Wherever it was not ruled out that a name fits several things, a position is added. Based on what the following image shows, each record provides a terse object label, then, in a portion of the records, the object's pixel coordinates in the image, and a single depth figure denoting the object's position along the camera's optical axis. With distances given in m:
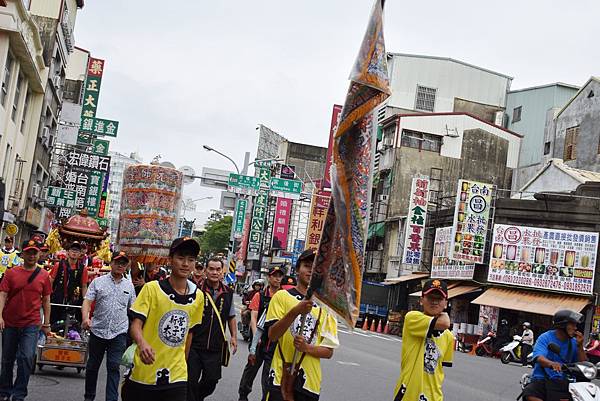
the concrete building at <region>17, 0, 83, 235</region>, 39.00
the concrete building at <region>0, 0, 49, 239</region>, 28.98
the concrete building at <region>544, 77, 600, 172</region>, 39.91
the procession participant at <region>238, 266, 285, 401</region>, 8.52
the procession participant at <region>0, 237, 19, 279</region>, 15.16
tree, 105.12
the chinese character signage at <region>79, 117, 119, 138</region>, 45.25
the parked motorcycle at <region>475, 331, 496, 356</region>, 33.16
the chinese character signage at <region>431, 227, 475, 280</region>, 37.66
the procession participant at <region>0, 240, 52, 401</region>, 9.28
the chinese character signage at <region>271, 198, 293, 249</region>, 71.19
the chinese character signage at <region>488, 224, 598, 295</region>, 33.59
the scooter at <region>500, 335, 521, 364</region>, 28.59
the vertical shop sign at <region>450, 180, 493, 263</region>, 36.25
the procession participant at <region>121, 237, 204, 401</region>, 6.37
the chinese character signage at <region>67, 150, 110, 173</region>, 45.34
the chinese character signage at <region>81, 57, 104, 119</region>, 47.41
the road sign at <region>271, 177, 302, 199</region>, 41.31
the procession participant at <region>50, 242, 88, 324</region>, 12.45
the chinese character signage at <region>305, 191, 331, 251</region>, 53.12
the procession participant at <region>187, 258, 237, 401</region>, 8.50
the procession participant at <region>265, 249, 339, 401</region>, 6.36
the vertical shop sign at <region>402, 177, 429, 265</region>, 42.91
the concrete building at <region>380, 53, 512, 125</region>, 56.34
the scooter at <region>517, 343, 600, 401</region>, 8.77
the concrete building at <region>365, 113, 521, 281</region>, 52.59
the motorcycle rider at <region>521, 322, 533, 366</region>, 28.33
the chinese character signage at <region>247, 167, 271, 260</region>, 66.31
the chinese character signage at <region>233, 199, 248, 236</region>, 70.79
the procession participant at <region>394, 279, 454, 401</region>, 6.52
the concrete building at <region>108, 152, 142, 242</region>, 165.80
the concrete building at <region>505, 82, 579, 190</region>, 50.12
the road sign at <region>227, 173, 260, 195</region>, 42.00
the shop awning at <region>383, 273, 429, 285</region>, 44.62
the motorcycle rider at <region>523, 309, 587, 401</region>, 8.95
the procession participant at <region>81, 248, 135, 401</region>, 9.28
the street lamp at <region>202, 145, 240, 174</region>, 52.56
